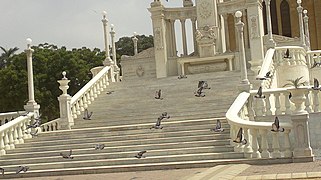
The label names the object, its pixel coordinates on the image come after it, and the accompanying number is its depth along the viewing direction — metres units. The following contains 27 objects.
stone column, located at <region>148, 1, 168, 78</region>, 29.77
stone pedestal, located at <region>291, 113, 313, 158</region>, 13.16
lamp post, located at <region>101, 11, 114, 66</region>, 26.42
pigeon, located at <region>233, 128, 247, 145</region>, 14.27
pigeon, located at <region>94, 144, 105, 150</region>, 16.44
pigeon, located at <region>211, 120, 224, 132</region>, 16.11
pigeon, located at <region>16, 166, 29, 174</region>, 15.80
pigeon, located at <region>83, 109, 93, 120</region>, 20.84
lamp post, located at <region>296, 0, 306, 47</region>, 26.64
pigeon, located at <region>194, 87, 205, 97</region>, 21.38
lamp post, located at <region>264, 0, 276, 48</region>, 23.30
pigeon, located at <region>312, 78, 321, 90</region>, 15.82
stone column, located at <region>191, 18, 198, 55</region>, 30.54
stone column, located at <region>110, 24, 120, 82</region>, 29.67
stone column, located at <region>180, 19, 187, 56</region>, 30.95
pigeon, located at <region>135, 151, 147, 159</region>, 15.36
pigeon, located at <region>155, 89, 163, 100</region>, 21.94
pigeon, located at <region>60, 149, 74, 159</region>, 16.19
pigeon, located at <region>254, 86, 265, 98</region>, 16.31
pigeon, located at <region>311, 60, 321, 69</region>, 24.13
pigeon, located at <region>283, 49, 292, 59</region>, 22.27
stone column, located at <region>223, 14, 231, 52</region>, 31.78
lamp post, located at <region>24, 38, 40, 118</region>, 20.16
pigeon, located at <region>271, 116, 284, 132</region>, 13.34
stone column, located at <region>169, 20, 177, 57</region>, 30.62
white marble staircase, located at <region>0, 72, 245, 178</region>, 15.12
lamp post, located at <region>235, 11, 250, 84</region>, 17.61
